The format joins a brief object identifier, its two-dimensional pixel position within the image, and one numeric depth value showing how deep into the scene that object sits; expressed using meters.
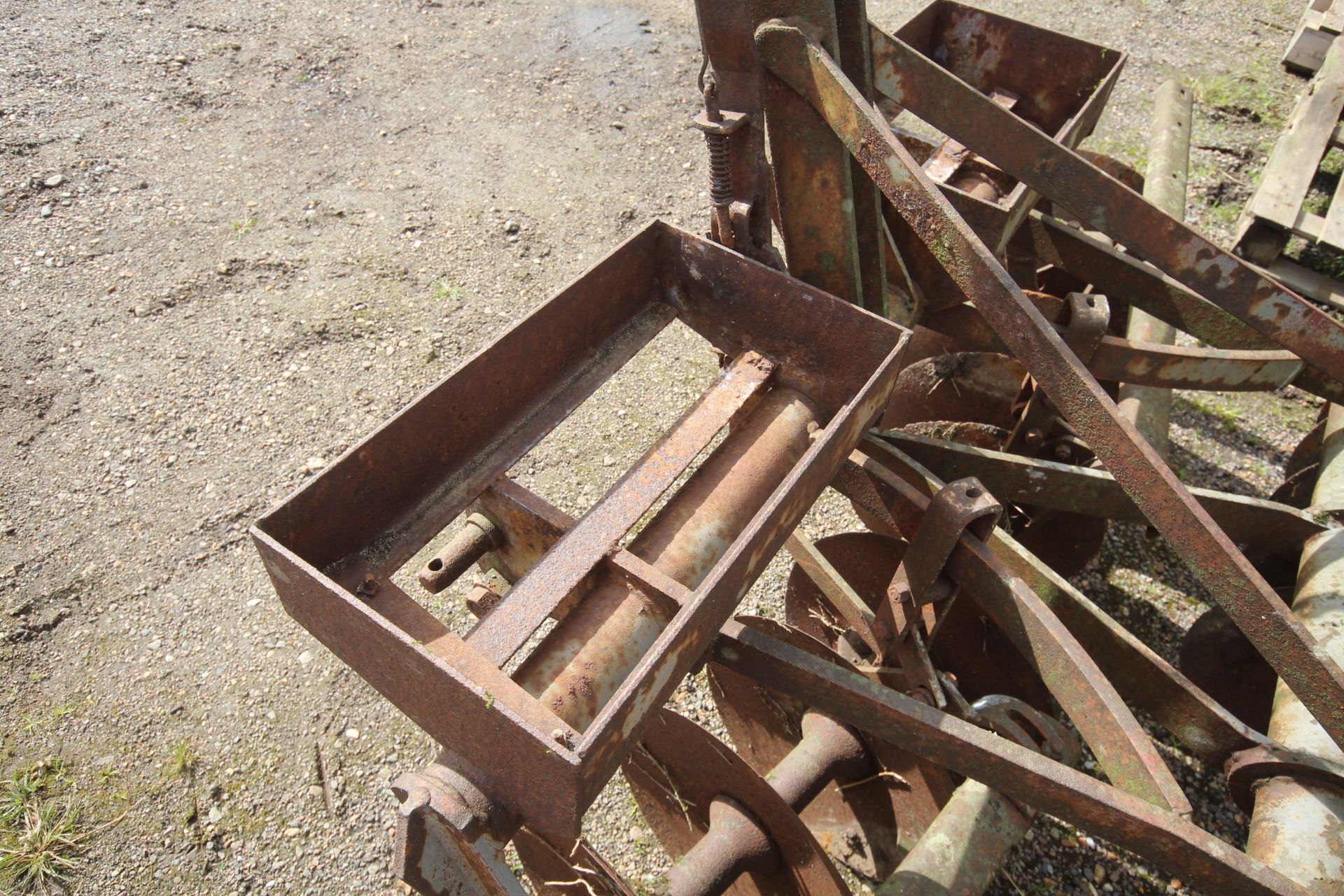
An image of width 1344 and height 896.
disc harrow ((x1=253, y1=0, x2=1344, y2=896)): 1.54
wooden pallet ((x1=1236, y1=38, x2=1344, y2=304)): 4.10
